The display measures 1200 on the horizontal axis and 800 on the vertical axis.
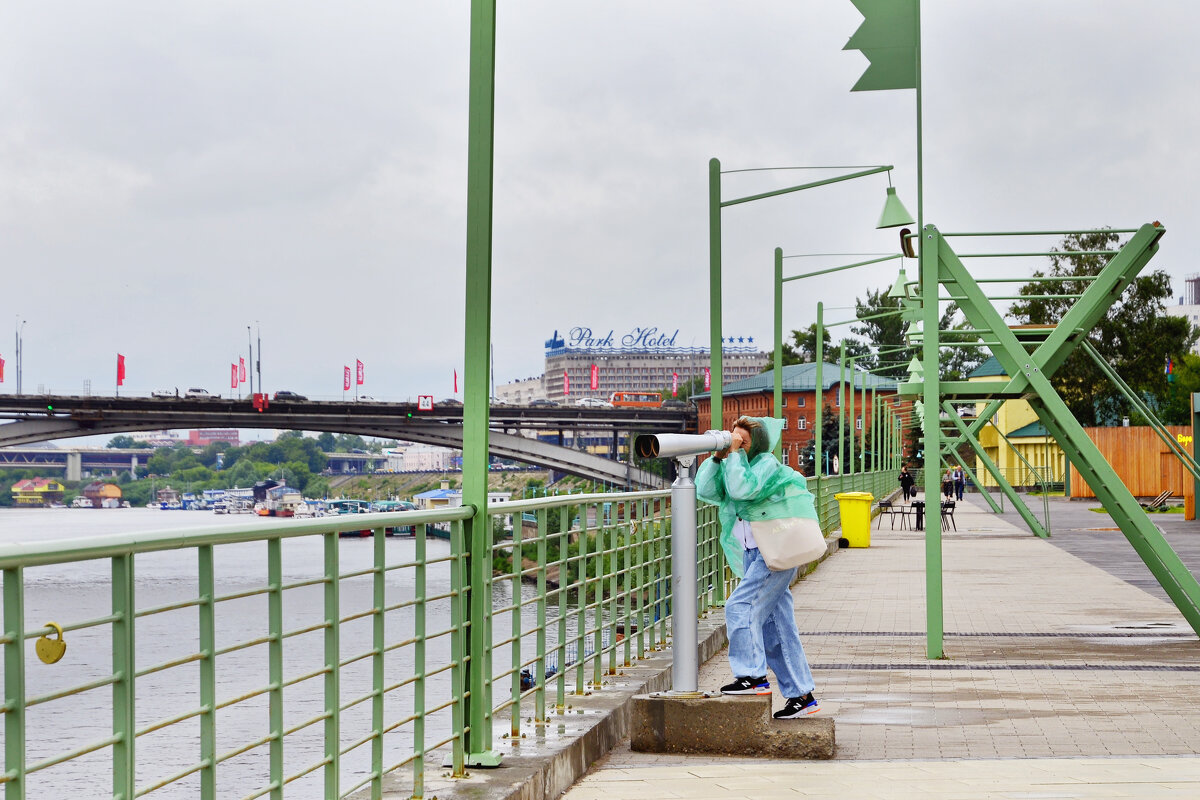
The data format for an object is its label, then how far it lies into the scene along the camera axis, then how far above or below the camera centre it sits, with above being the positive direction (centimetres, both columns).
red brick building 10844 +163
